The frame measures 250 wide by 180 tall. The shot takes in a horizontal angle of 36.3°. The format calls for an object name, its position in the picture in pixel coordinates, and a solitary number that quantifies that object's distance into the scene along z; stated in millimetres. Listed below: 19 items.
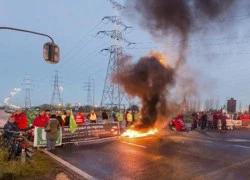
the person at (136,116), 24919
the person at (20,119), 13625
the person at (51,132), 14703
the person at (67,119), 18036
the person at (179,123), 24312
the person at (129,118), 24938
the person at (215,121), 29391
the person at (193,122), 28091
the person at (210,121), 29453
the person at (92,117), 23430
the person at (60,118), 17352
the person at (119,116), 27827
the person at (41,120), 15547
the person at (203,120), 28689
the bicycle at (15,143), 11312
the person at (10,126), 11993
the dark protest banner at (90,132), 17484
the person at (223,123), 29198
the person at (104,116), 26102
